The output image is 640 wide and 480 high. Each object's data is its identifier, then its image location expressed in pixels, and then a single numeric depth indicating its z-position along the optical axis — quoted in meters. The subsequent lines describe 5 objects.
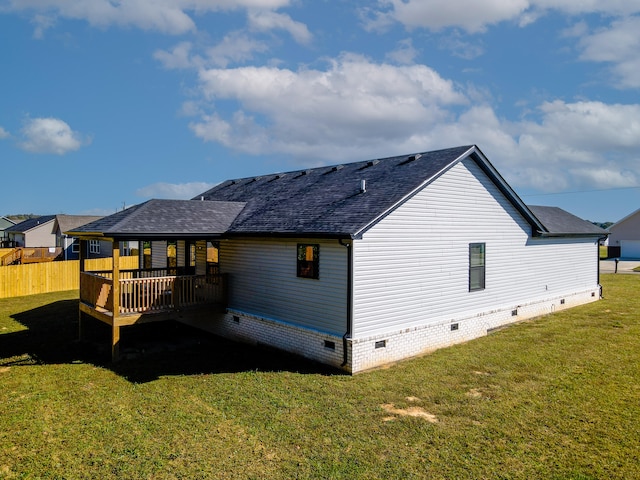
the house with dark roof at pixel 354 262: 10.93
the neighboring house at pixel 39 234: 43.95
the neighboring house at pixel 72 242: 37.56
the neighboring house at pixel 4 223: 67.56
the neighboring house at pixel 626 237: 46.88
